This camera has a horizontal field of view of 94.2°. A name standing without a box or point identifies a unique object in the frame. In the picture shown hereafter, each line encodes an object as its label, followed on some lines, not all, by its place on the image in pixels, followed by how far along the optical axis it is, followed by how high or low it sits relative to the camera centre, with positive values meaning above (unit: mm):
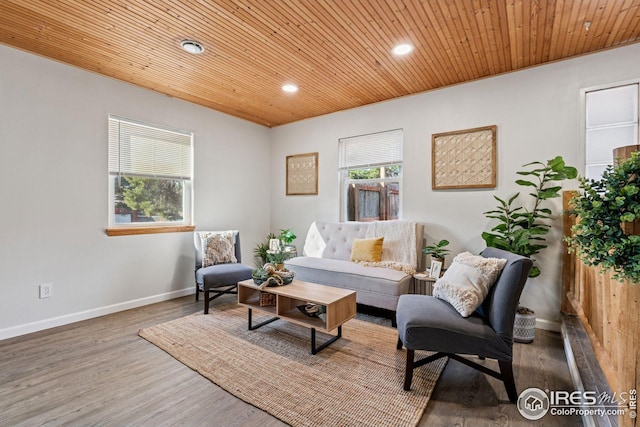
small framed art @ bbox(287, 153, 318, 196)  4758 +621
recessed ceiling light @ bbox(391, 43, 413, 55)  2660 +1496
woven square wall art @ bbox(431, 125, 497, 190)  3273 +620
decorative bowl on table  2801 -624
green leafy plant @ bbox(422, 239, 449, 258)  3244 -425
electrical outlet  2883 -773
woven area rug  1738 -1153
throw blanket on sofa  3439 -393
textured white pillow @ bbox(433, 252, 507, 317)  1977 -486
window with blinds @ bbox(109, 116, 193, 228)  3426 +457
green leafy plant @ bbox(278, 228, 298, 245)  4594 -392
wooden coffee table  2389 -822
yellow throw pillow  3600 -470
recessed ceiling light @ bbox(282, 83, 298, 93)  3527 +1504
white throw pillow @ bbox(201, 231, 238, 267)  3643 -473
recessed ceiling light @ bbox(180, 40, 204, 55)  2600 +1478
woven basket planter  2676 -1031
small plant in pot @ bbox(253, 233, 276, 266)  4921 -663
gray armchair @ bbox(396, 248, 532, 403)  1799 -731
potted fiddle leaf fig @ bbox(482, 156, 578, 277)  2691 -14
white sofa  3055 -613
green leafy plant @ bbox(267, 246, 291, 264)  3121 -480
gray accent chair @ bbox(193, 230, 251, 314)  3261 -725
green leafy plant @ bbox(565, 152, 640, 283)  1090 -18
